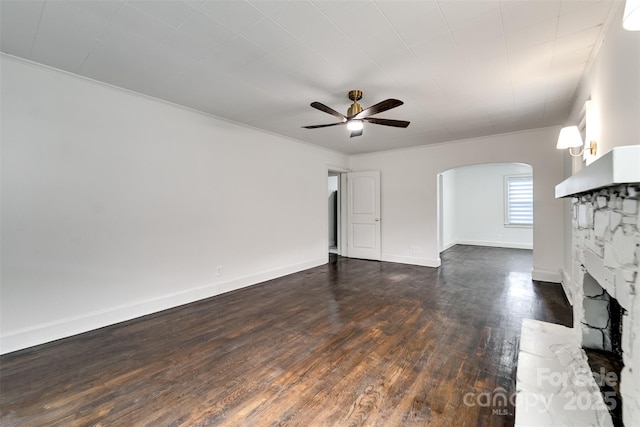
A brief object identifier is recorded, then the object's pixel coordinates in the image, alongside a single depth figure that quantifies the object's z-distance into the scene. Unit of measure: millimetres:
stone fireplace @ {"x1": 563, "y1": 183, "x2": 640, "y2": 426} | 1050
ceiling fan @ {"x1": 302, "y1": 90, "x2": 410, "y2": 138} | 2734
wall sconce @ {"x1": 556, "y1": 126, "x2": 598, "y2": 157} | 2508
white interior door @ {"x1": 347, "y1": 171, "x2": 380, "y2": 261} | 6203
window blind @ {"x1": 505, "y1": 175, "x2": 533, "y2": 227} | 7520
